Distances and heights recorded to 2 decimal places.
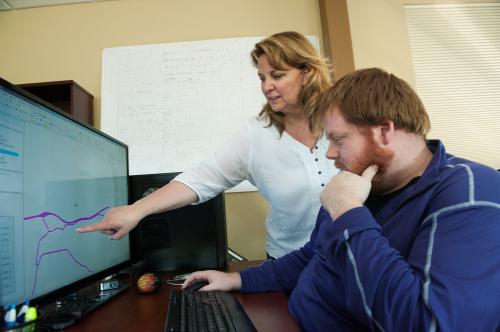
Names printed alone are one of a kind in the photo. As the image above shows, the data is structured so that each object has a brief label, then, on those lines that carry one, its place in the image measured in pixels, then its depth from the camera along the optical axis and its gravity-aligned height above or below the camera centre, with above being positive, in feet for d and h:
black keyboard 2.01 -0.75
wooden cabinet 6.79 +2.49
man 1.51 -0.22
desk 2.22 -0.82
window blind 7.87 +2.57
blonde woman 4.10 +0.58
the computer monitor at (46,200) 2.03 +0.09
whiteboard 7.28 +2.32
